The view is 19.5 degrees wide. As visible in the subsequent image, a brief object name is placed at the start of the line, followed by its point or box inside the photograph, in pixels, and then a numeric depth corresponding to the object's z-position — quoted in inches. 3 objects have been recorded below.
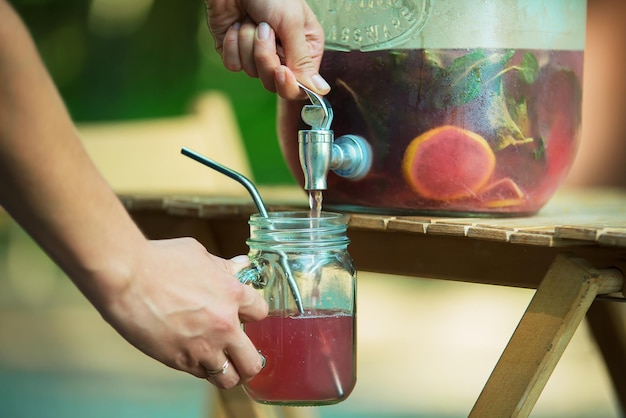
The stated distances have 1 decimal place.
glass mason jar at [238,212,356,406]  45.4
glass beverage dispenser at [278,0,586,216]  49.0
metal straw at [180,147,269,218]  46.4
